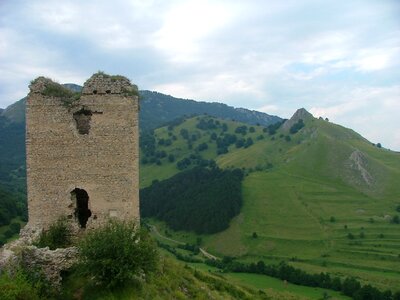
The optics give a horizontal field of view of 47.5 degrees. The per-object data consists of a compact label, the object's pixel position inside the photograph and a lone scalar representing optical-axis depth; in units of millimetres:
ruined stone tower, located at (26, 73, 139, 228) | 18688
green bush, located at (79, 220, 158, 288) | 15234
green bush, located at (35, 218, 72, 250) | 18062
